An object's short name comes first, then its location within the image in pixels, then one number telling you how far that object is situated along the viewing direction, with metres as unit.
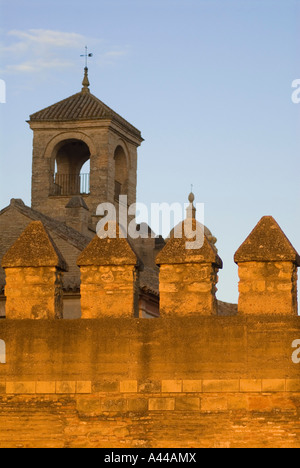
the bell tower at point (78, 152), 52.94
